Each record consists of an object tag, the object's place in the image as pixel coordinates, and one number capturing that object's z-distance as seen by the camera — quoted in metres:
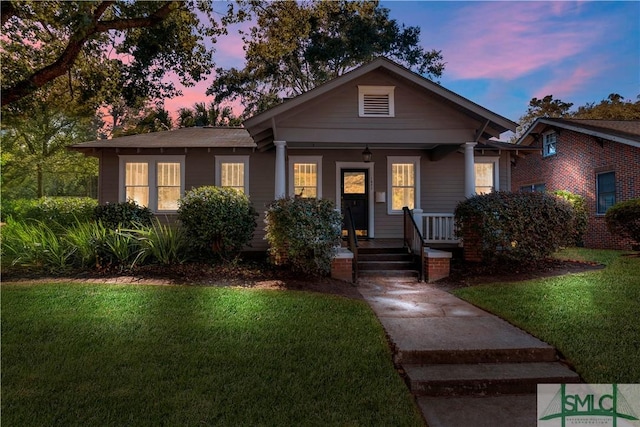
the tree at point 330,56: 20.42
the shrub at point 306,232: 7.16
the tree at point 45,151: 22.44
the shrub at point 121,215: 8.72
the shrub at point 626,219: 9.94
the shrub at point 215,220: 7.87
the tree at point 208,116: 22.50
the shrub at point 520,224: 7.86
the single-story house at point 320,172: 10.71
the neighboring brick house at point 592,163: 12.30
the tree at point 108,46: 7.89
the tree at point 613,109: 24.10
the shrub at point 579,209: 11.48
